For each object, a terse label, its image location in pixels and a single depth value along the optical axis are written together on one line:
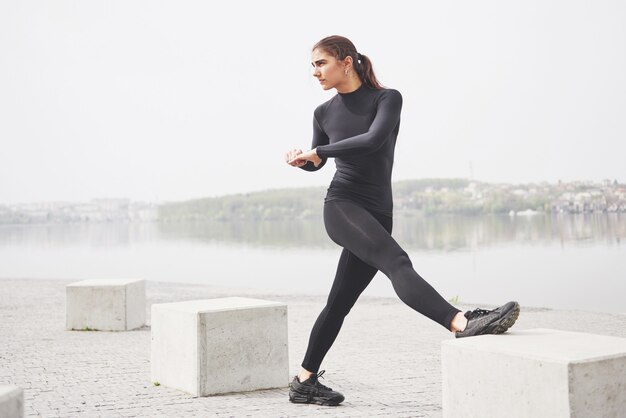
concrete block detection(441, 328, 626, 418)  3.26
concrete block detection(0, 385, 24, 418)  3.04
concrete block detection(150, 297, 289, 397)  5.56
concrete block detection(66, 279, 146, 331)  9.82
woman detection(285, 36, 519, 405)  4.54
